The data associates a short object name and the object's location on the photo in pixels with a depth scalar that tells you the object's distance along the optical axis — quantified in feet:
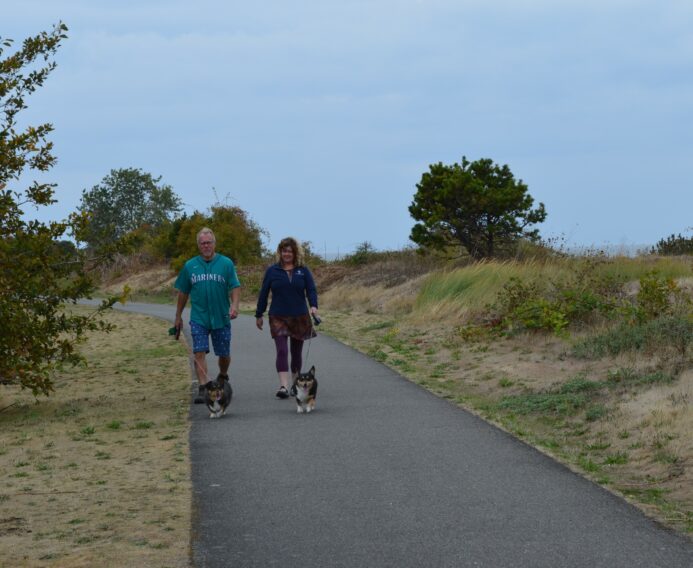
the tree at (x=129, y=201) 306.35
